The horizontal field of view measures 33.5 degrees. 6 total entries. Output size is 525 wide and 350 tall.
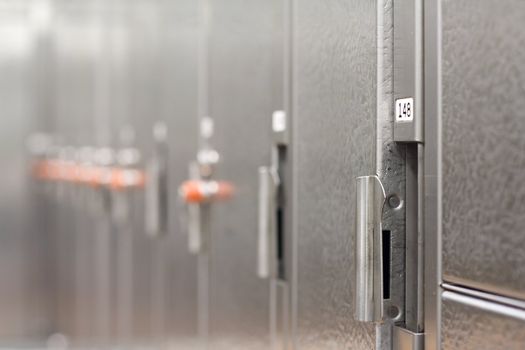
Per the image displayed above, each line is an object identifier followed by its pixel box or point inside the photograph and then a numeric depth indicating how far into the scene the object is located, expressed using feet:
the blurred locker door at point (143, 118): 10.29
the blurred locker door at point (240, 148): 6.17
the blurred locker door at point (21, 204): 17.67
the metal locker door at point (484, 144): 3.21
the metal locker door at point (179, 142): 8.30
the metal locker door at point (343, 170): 4.18
